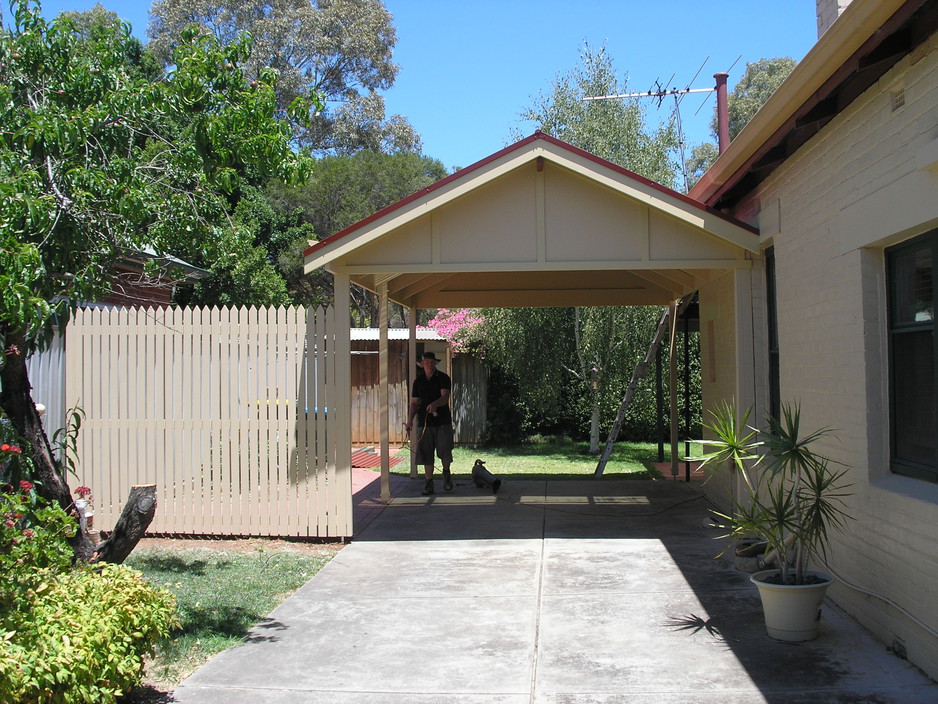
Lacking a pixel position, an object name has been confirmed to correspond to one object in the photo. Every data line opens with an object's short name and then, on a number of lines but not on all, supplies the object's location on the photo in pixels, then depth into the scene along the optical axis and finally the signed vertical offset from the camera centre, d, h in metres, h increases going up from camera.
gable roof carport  8.39 +1.65
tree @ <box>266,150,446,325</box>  29.12 +6.84
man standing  11.67 -0.23
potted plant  5.47 -0.90
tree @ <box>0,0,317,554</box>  4.91 +1.53
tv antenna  11.80 +5.15
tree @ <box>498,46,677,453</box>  16.91 +1.43
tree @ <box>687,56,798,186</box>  38.53 +13.88
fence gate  8.82 -0.19
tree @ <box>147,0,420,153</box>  34.84 +14.30
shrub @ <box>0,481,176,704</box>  3.82 -1.06
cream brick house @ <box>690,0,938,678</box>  4.84 +0.78
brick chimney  7.70 +3.46
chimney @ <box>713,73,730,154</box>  11.67 +3.89
